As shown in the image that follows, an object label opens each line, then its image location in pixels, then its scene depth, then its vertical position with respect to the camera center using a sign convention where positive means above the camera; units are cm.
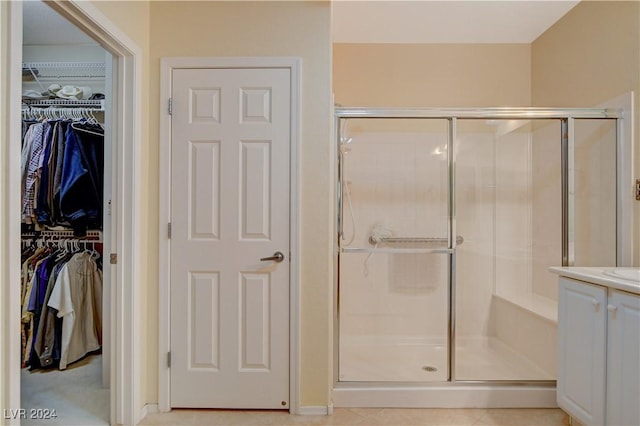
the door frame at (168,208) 204 +3
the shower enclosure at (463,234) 219 -15
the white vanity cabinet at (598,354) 147 -67
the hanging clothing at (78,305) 244 -69
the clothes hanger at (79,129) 245 +60
